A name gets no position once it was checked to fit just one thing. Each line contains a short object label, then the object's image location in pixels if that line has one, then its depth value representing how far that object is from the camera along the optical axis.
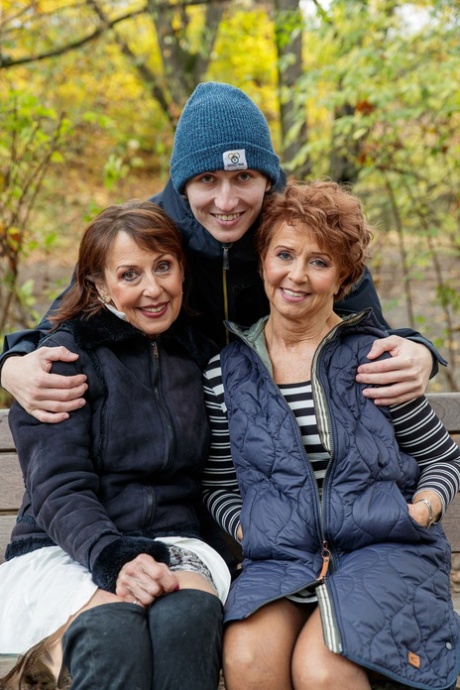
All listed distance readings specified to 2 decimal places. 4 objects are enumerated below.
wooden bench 3.09
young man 2.52
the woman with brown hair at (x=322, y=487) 2.19
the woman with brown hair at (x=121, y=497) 2.18
